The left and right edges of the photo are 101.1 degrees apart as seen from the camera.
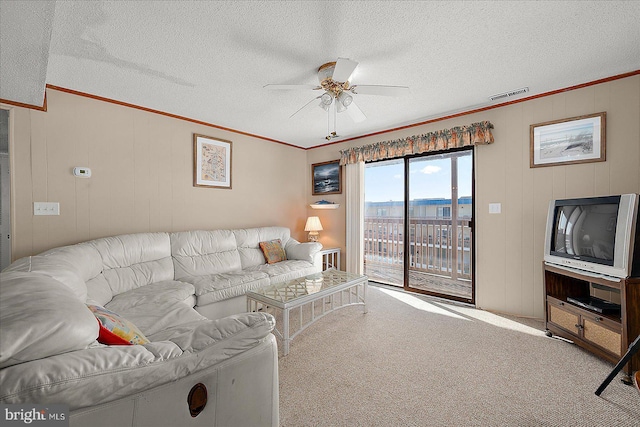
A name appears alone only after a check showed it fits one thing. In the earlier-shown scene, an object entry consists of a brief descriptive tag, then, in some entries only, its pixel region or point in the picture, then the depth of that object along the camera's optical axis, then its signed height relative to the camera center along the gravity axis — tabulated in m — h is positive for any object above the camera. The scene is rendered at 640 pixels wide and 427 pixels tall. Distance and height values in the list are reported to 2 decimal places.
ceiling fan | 2.14 +1.04
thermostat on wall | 2.72 +0.43
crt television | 1.91 -0.21
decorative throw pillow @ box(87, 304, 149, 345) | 1.07 -0.52
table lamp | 4.62 -0.27
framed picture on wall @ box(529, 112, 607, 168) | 2.55 +0.70
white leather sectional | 0.67 -0.48
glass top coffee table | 2.26 -0.79
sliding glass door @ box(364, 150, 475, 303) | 3.64 -0.12
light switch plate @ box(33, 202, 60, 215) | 2.53 +0.05
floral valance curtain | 3.18 +0.92
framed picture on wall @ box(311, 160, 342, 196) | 4.73 +0.61
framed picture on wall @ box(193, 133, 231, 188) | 3.66 +0.72
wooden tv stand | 1.84 -0.87
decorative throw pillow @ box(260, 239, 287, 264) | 3.86 -0.60
